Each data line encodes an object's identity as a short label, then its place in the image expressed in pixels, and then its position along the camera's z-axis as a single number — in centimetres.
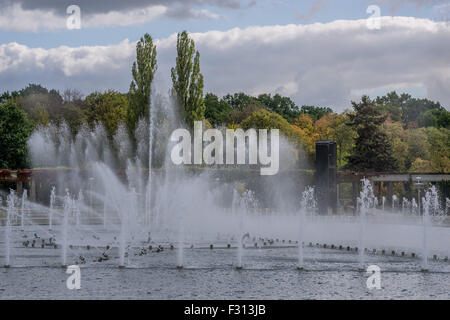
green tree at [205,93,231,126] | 8852
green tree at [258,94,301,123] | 9832
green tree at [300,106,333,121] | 10388
